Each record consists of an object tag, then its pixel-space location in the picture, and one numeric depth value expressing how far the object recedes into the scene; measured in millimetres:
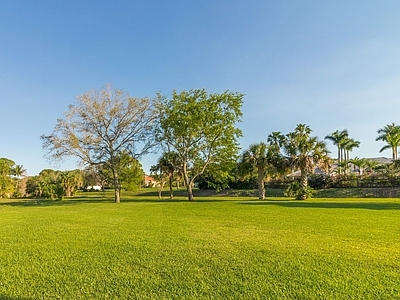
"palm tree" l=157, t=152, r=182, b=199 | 32812
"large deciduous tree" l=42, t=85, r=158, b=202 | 28391
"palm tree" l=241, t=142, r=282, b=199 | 28000
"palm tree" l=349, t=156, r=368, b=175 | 51047
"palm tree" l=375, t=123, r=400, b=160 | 48000
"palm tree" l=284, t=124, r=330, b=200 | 26328
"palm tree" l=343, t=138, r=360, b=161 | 53438
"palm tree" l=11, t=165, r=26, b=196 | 52375
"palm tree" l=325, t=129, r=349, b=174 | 52594
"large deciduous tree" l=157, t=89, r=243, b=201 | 28984
